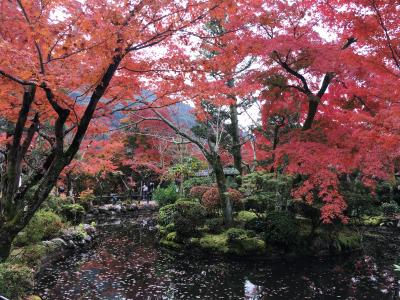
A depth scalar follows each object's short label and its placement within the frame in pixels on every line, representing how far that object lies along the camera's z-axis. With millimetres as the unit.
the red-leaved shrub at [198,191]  16141
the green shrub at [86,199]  20159
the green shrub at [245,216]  13973
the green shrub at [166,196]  21188
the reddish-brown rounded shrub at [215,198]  14422
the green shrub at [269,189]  12695
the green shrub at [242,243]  11977
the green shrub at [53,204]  13751
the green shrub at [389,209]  21516
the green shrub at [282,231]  12258
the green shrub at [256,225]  12992
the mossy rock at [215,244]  12078
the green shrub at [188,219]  13023
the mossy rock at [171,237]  13234
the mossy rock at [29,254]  8802
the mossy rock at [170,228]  13845
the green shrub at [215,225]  13509
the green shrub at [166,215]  15509
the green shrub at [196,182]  18794
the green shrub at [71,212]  15947
